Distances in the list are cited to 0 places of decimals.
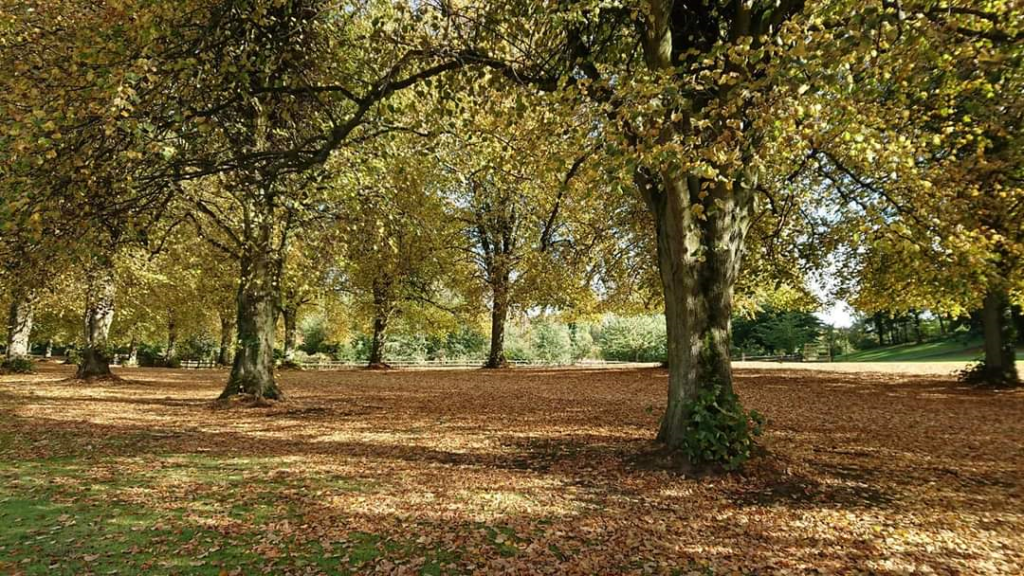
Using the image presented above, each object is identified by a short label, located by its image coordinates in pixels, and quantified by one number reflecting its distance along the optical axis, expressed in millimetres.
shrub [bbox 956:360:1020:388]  17156
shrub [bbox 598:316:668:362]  50031
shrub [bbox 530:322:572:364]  50906
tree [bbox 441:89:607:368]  8242
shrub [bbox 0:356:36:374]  23562
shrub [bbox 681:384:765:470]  7203
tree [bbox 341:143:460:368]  11148
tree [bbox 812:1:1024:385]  5242
